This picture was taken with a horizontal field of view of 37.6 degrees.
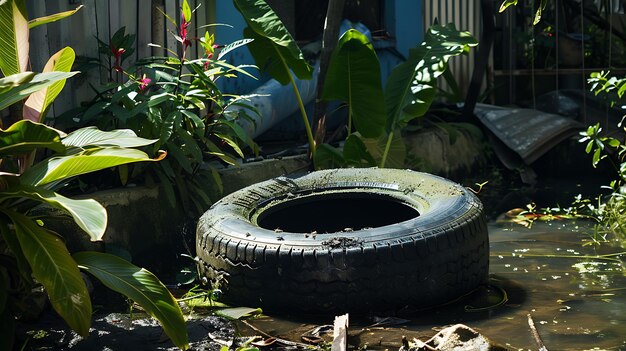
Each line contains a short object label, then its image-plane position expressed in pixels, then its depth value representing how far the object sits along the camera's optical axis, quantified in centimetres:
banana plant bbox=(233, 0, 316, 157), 629
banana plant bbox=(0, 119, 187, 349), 349
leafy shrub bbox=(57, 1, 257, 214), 534
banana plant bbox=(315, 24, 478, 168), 650
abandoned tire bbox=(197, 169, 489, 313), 442
